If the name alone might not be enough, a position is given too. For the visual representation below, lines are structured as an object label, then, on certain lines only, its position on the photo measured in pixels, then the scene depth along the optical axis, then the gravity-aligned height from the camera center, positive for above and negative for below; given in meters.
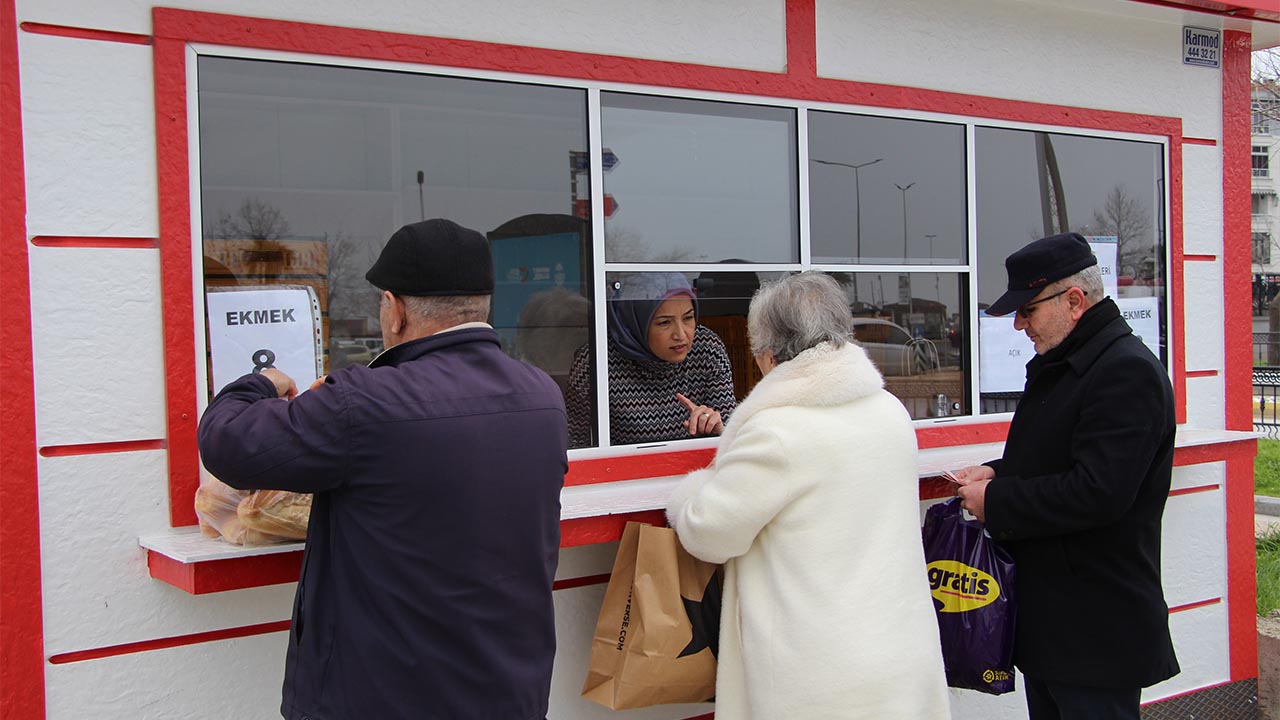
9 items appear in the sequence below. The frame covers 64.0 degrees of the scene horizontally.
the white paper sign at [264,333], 2.76 +0.05
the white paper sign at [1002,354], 4.24 -0.07
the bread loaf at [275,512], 2.46 -0.39
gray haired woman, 2.46 -0.48
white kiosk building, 2.58 +0.43
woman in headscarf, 3.36 -0.09
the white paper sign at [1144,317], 4.55 +0.08
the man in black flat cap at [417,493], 1.95 -0.29
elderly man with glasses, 2.69 -0.43
